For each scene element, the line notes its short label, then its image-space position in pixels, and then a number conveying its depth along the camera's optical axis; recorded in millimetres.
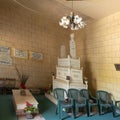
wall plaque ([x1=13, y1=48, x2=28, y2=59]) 5818
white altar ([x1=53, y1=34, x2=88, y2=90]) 4209
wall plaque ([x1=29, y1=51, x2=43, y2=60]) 6051
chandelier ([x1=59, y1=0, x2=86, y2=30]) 3313
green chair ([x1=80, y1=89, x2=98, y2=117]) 3635
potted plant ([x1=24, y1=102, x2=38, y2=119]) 3278
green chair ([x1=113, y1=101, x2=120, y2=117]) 3613
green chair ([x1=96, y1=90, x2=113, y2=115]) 3741
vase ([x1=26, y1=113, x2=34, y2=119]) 3269
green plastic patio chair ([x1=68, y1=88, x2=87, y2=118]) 3567
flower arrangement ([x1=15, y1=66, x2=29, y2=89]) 5667
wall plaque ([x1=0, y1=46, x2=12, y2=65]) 5612
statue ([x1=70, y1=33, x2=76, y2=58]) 4463
